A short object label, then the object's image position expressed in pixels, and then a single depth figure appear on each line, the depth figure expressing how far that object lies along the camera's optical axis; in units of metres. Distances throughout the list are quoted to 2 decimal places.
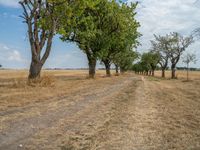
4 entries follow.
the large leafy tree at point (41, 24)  11.65
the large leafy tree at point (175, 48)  34.46
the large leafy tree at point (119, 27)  20.01
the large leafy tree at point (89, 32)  18.08
